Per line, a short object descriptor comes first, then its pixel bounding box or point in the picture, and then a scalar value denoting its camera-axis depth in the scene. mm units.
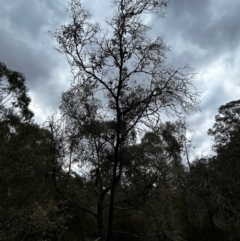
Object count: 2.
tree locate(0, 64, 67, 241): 4832
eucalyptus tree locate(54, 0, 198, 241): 7441
